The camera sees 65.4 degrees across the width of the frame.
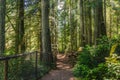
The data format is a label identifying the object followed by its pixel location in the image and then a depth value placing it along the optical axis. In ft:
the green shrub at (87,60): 13.49
